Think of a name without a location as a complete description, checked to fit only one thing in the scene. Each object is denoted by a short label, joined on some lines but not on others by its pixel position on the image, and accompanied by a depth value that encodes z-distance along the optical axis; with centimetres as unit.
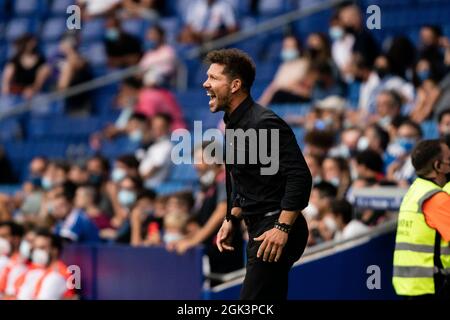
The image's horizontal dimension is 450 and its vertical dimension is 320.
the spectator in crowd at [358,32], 1396
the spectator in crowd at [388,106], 1214
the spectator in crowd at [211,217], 1034
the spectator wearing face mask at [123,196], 1291
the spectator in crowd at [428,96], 1208
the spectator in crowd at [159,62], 1642
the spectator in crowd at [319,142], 1184
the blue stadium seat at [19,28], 1952
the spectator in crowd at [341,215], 1012
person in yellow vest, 753
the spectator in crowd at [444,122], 1019
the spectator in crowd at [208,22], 1644
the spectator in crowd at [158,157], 1438
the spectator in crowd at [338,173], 1116
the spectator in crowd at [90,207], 1286
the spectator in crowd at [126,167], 1347
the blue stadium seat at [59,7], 1923
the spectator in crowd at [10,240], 1165
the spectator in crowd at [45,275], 1041
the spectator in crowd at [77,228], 1196
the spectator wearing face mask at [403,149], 1070
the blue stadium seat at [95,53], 1805
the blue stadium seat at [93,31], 1842
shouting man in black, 678
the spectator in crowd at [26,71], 1811
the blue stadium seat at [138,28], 1783
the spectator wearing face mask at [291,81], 1438
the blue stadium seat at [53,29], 1891
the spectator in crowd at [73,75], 1742
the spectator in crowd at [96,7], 1828
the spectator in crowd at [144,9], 1777
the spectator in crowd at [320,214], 1034
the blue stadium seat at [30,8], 1975
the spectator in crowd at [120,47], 1736
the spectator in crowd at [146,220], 1168
